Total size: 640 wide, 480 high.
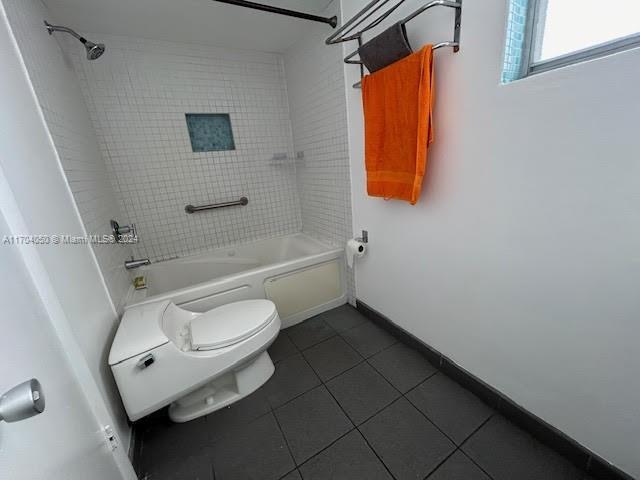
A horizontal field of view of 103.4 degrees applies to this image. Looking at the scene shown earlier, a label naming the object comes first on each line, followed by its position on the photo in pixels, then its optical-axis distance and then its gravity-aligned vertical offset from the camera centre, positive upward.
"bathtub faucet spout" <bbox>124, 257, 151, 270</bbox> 1.62 -0.51
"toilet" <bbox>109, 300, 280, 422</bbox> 1.04 -0.78
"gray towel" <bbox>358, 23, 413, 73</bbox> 1.06 +0.46
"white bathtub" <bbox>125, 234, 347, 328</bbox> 1.62 -0.78
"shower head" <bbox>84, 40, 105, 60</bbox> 1.30 +0.67
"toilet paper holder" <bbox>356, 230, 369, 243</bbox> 1.76 -0.53
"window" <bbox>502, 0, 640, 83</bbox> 0.69 +0.31
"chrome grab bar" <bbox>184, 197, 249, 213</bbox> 2.16 -0.28
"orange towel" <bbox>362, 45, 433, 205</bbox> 1.07 +0.14
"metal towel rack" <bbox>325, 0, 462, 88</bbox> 0.92 +0.58
